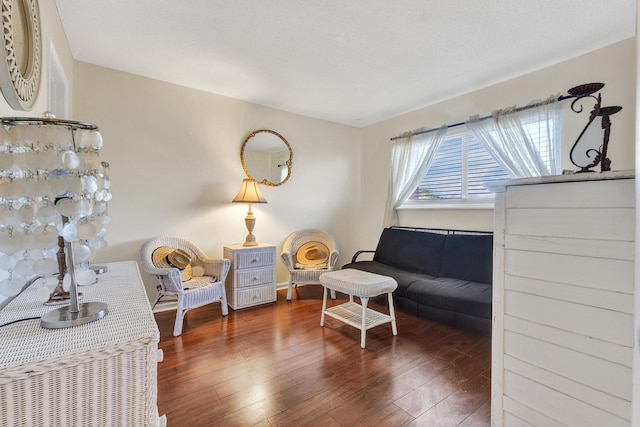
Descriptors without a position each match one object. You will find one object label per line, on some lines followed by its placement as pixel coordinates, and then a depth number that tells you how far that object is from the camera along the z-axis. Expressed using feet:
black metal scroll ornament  3.46
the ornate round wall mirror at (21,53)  3.21
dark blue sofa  8.07
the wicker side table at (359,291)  7.52
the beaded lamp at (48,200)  2.45
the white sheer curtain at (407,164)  11.49
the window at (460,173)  10.25
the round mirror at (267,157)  11.65
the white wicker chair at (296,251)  11.23
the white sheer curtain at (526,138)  8.41
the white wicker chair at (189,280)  8.16
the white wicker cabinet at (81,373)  2.08
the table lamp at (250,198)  10.70
